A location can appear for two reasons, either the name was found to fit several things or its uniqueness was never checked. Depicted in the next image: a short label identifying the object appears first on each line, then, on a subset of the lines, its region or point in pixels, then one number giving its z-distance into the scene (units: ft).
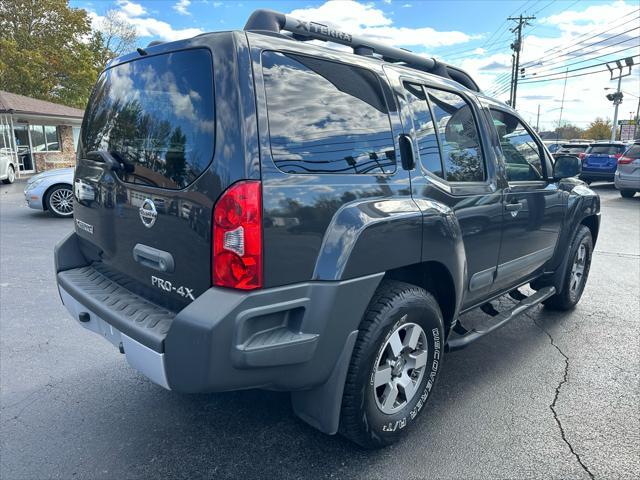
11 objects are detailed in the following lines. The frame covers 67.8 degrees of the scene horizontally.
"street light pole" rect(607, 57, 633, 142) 127.03
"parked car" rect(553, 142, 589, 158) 62.84
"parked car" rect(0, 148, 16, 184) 51.65
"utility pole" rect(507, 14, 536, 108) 133.39
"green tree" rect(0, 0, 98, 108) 88.33
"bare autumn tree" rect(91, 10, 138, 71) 107.14
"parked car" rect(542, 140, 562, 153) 72.84
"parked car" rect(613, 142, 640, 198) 45.39
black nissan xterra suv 6.38
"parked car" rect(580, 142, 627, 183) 55.62
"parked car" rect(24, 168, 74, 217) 31.35
